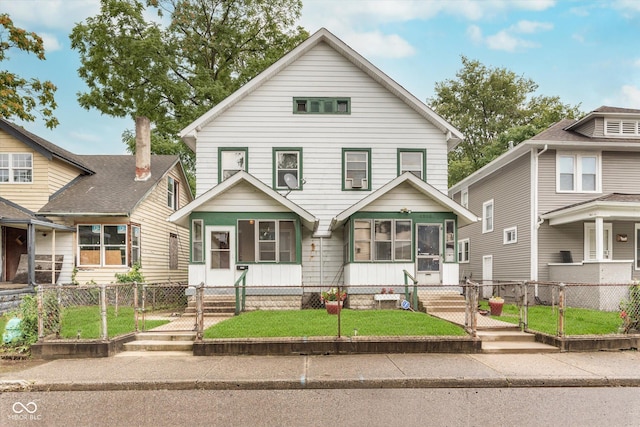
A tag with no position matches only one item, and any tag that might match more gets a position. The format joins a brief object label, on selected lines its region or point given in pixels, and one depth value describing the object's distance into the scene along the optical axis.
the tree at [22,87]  21.97
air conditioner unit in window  15.93
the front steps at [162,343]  8.89
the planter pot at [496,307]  12.32
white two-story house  15.66
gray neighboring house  16.30
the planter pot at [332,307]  11.99
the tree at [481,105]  38.47
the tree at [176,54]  25.92
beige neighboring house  16.91
